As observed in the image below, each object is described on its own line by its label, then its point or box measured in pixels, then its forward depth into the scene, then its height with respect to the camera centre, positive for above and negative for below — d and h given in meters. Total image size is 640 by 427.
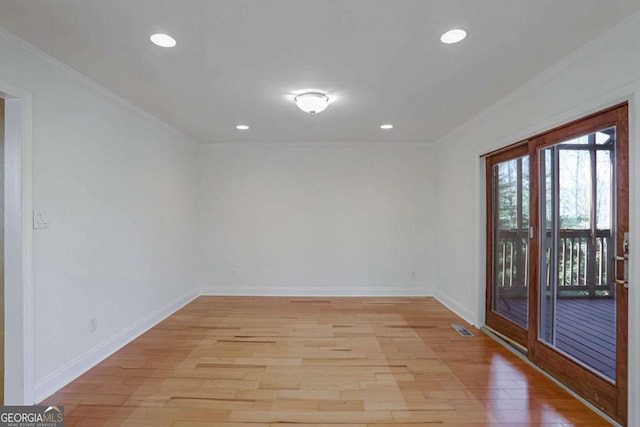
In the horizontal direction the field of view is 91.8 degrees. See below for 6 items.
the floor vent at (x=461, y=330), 3.50 -1.37
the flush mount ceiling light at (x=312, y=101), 2.90 +1.06
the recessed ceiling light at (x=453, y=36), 1.93 +1.13
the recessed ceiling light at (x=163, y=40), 1.99 +1.14
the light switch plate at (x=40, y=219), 2.19 -0.04
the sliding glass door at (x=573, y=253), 2.02 -0.32
